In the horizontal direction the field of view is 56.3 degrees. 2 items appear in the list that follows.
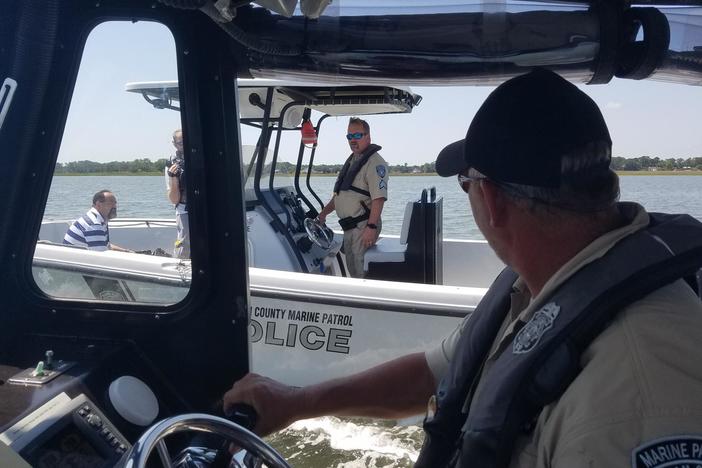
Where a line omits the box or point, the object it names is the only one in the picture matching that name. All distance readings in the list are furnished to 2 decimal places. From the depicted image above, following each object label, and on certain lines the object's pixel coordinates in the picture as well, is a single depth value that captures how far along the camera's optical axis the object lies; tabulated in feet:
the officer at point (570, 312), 3.01
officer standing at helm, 17.61
